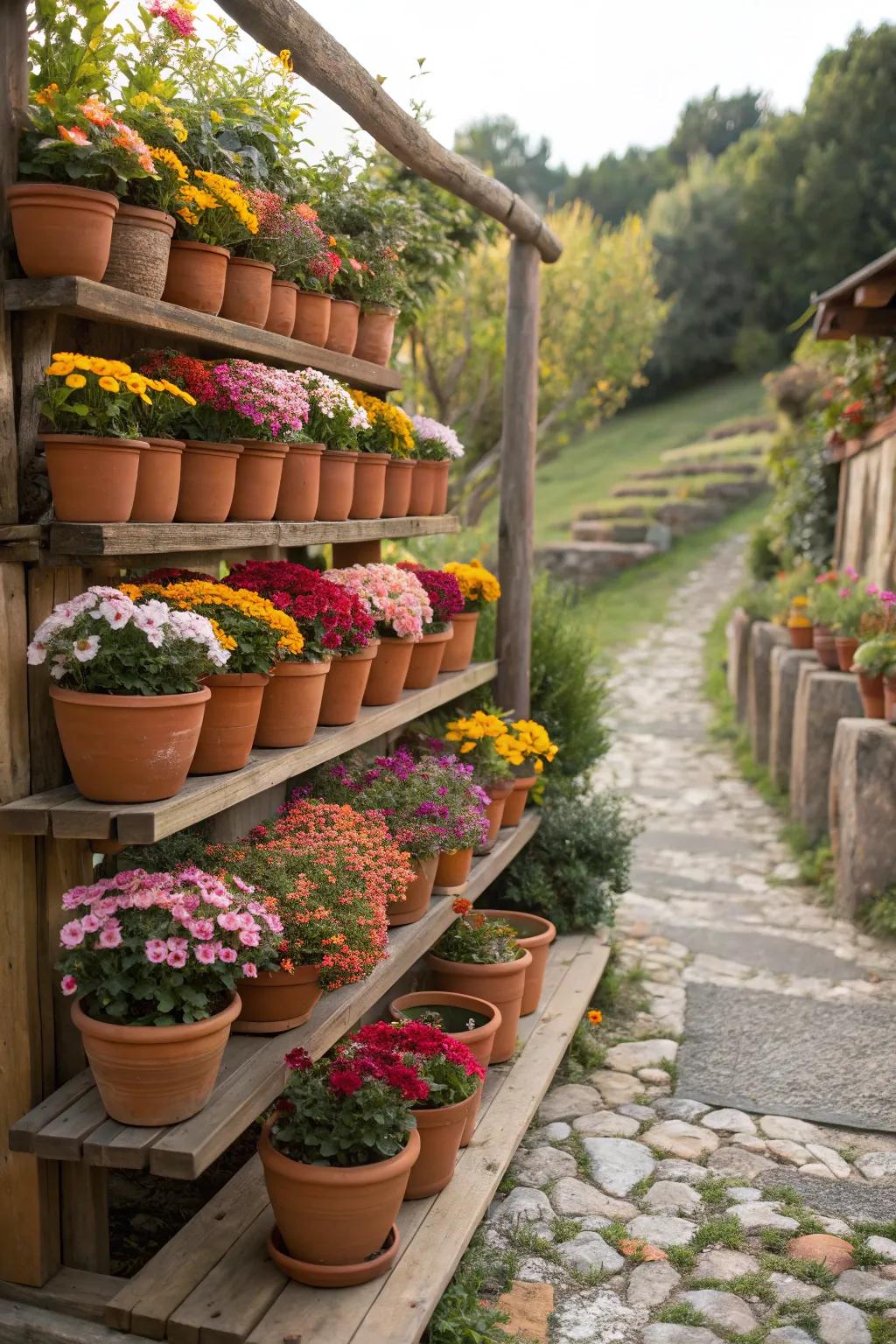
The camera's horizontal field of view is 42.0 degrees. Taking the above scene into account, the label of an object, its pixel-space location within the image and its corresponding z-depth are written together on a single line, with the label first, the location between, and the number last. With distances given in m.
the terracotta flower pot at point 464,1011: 3.65
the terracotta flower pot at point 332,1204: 2.60
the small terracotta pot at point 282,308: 3.42
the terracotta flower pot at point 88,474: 2.45
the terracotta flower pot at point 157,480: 2.65
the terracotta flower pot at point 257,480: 3.12
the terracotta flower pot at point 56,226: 2.38
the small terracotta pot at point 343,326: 3.92
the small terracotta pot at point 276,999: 2.86
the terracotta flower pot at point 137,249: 2.64
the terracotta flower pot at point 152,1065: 2.38
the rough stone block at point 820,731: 6.92
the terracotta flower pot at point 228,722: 2.74
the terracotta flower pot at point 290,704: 3.07
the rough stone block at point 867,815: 5.72
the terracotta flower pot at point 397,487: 4.20
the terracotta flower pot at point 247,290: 3.16
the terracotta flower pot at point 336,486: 3.61
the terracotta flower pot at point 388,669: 3.87
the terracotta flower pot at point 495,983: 3.99
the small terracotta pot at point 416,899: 3.66
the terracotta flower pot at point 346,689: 3.45
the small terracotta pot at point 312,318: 3.63
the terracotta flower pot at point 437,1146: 3.04
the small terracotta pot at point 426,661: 4.25
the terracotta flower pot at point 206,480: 2.89
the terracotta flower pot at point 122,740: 2.40
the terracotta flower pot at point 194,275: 2.95
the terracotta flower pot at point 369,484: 3.89
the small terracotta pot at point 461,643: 4.73
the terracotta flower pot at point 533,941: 4.36
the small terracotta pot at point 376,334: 4.18
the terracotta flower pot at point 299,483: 3.38
